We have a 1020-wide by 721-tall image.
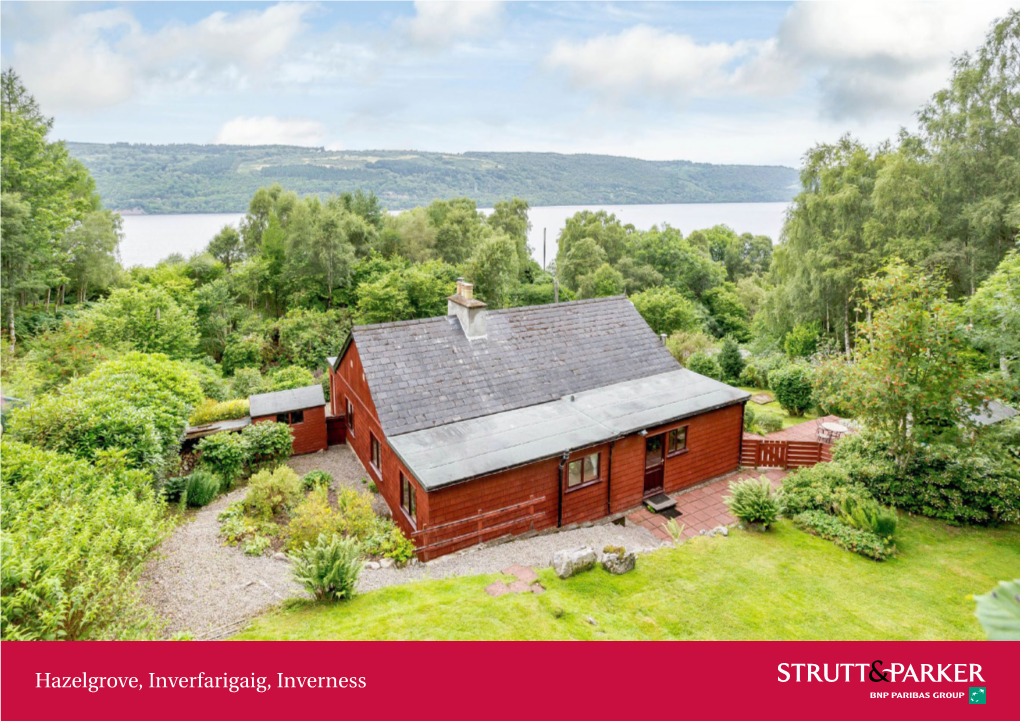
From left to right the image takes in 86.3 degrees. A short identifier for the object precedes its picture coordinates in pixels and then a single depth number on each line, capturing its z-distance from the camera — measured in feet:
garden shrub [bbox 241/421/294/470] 53.47
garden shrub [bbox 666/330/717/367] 97.19
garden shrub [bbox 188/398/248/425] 61.31
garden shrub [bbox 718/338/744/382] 90.33
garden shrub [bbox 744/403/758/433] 64.59
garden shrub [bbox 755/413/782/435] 64.59
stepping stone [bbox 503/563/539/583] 29.94
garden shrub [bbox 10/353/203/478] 36.47
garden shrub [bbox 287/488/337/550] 35.12
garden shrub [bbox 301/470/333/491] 49.62
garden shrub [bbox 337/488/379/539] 36.24
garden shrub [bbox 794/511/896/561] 34.68
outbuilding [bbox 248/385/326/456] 57.72
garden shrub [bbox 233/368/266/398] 80.31
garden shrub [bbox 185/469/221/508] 45.73
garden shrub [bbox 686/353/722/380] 81.46
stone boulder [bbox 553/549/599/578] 30.22
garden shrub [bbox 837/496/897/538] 35.60
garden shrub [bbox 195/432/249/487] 50.60
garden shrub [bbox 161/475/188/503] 46.21
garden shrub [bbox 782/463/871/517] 40.04
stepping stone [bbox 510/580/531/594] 28.58
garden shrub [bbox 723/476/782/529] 37.88
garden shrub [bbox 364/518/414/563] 34.78
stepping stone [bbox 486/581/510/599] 28.22
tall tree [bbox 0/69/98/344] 82.84
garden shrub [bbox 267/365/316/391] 78.23
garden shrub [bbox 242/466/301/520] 41.37
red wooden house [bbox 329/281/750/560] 38.11
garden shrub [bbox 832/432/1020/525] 38.68
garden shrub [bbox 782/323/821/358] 90.94
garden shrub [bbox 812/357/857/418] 40.32
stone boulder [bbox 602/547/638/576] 31.14
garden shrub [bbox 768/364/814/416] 70.25
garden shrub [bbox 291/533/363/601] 26.73
